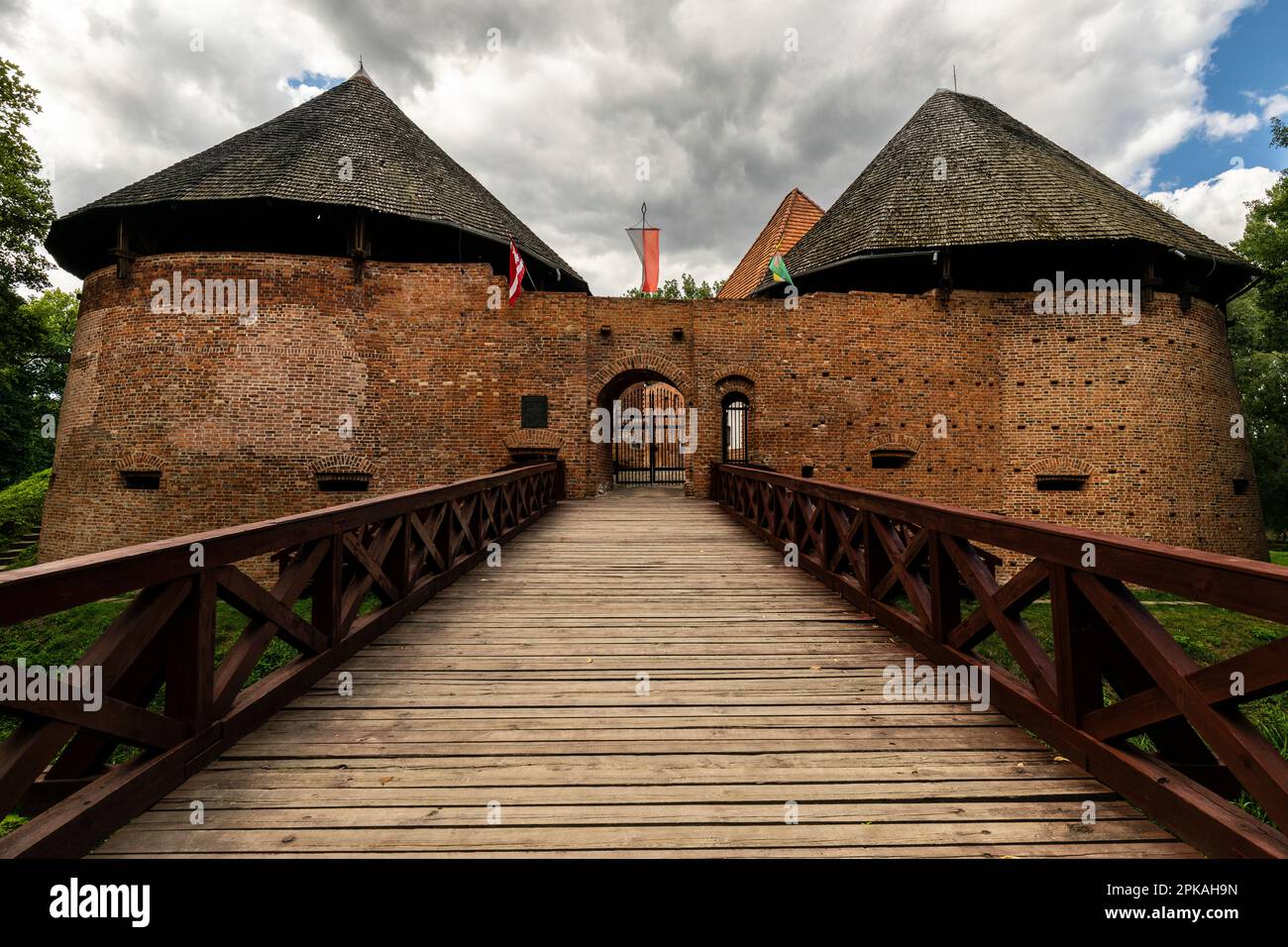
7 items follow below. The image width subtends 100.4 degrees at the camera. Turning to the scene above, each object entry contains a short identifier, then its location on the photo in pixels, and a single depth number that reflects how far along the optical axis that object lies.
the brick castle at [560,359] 11.21
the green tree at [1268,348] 16.09
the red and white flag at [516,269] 11.31
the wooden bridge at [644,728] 1.71
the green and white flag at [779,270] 12.34
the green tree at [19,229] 13.26
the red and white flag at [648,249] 14.25
